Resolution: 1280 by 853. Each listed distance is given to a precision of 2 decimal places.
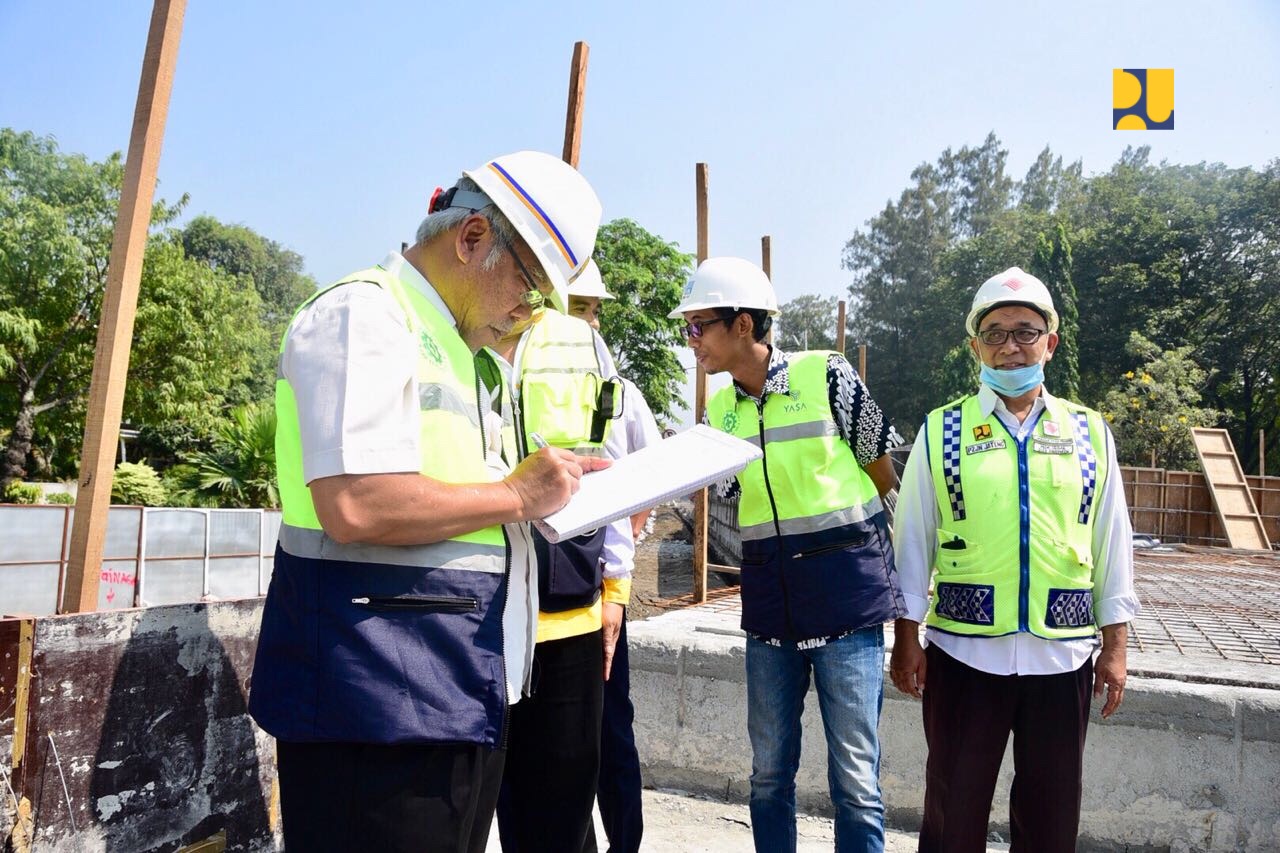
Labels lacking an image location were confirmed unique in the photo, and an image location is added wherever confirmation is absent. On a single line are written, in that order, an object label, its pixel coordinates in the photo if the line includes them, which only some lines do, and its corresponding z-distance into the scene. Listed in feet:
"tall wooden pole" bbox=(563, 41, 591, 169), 16.87
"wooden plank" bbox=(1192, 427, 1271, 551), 65.77
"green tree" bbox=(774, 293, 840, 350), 237.04
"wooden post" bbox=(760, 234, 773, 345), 36.65
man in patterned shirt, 9.27
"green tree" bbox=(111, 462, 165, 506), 72.28
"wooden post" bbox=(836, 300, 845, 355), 68.75
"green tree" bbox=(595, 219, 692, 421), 82.43
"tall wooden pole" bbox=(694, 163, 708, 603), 24.50
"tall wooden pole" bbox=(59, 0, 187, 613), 8.96
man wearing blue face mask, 8.82
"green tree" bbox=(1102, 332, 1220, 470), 89.71
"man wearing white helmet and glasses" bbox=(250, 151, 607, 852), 4.58
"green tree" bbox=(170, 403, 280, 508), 65.16
